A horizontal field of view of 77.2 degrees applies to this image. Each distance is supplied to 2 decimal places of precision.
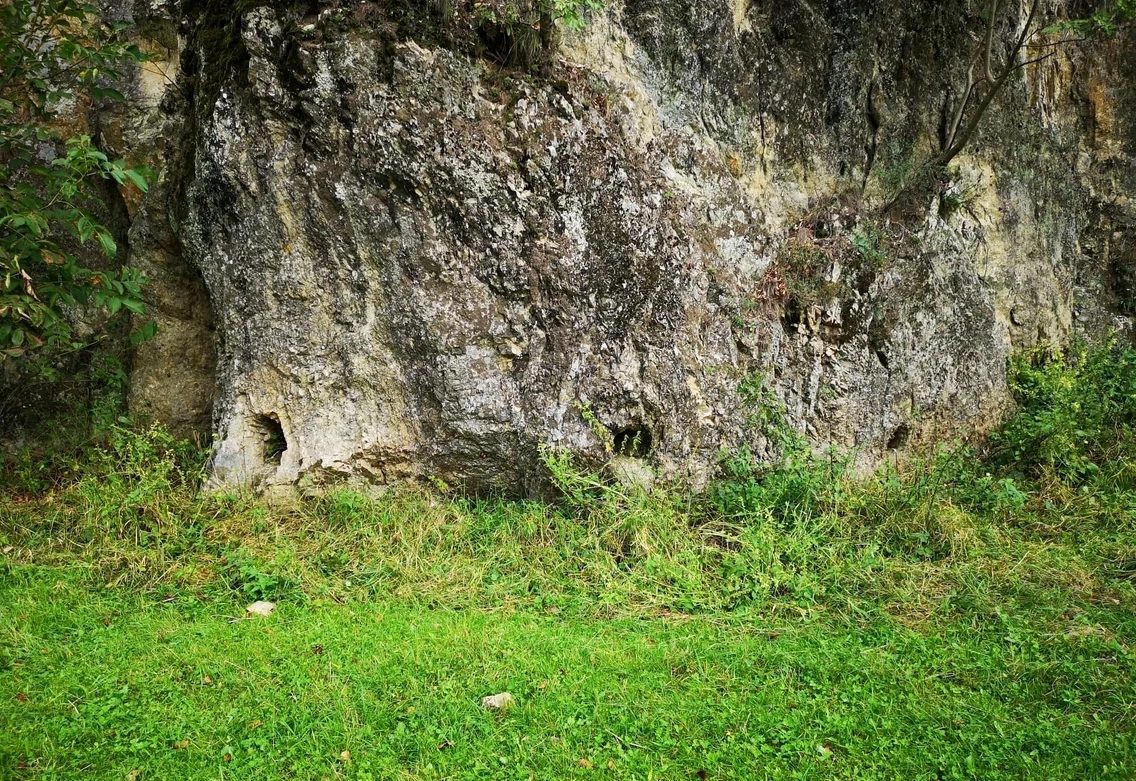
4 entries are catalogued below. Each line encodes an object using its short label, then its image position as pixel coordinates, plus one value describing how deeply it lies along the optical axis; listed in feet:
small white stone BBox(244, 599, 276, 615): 15.65
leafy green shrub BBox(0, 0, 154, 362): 14.83
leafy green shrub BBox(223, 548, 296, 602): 16.28
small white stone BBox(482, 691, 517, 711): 12.44
